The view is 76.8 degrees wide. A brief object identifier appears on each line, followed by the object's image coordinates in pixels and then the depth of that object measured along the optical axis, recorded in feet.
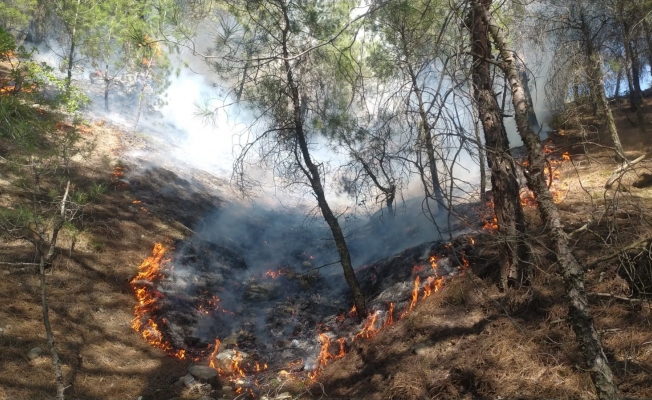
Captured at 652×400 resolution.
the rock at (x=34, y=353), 22.00
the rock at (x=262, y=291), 39.27
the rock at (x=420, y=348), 21.50
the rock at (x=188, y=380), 23.96
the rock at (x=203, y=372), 24.39
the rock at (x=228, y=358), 27.35
